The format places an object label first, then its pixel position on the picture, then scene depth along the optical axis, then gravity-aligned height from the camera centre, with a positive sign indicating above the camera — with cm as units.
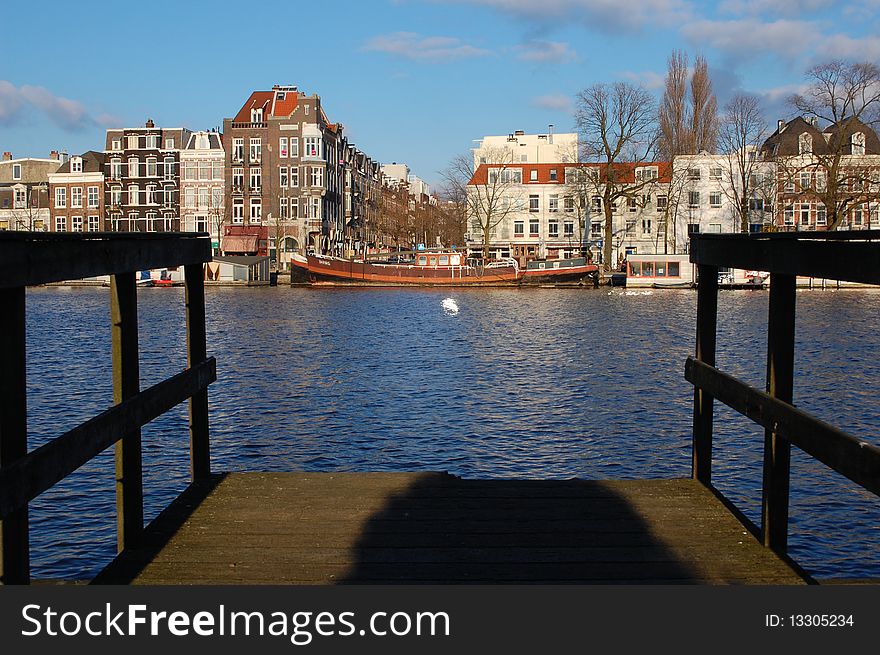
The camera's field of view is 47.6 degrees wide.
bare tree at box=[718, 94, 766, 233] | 7969 +827
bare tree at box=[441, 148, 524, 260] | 9625 +702
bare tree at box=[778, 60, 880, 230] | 6875 +685
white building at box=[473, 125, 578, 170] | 10744 +1278
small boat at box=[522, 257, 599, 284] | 7825 -52
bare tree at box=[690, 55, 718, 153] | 8475 +1307
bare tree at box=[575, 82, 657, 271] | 8394 +972
